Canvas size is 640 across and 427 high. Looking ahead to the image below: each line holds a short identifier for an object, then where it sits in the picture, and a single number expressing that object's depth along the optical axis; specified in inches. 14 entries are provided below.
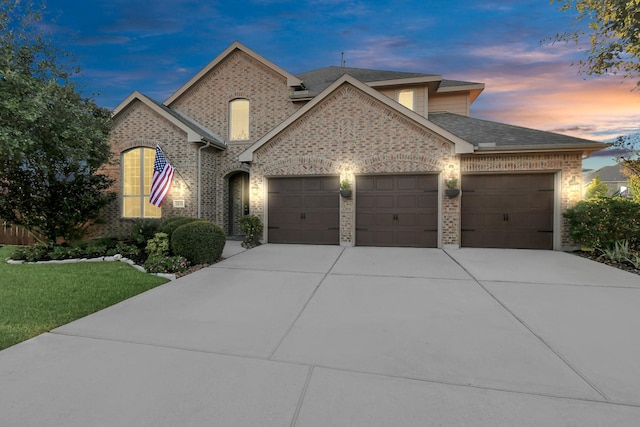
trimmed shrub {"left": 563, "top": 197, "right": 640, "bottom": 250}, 297.1
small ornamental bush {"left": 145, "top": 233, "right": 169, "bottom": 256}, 276.2
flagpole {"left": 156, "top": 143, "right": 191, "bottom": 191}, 438.9
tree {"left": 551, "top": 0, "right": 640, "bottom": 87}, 316.2
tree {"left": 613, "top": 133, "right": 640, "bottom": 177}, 387.2
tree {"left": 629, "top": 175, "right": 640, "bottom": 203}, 367.5
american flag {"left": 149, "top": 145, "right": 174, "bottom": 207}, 394.0
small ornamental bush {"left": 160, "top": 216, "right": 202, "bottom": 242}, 342.3
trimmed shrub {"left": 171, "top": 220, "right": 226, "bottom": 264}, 273.3
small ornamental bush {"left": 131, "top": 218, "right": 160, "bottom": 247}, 369.2
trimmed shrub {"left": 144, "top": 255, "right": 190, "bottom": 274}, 251.4
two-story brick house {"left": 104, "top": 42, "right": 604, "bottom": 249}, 362.6
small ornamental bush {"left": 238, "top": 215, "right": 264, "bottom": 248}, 391.9
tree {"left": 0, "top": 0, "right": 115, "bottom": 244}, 237.3
